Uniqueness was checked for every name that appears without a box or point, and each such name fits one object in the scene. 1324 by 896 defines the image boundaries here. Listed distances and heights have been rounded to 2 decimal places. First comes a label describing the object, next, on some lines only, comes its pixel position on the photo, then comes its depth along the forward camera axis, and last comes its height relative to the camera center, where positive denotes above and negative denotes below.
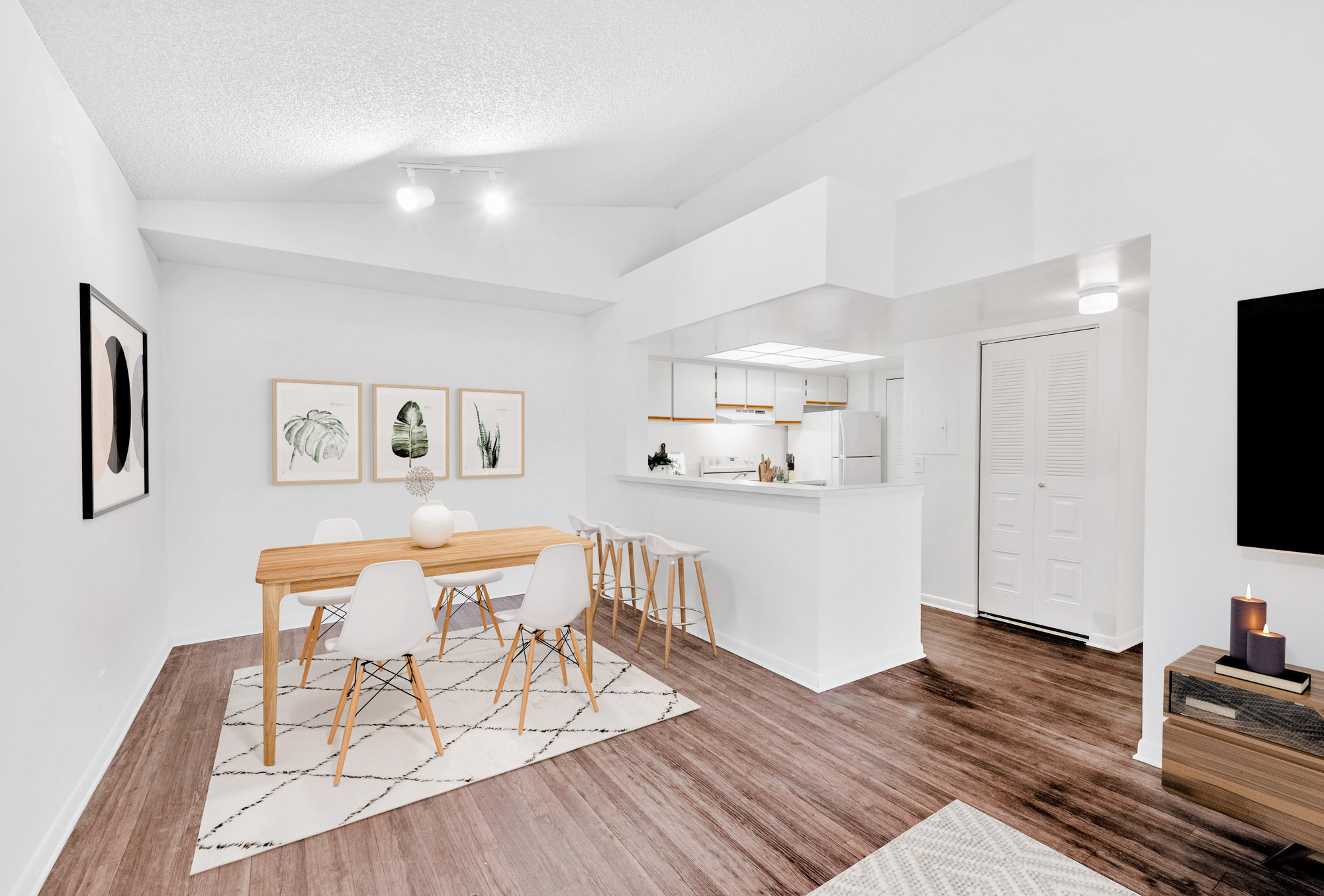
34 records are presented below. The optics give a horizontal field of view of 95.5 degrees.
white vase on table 3.19 -0.46
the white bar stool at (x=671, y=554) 3.65 -0.71
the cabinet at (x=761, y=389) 6.91 +0.59
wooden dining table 2.52 -0.59
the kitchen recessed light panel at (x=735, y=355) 5.64 +0.82
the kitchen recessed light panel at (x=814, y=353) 5.56 +0.82
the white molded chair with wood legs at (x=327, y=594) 3.34 -0.88
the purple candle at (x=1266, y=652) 1.97 -0.70
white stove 6.91 -0.32
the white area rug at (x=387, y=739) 2.20 -1.38
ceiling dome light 3.26 +0.77
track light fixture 3.56 +1.50
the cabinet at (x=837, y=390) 7.56 +0.63
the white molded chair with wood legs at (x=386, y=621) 2.47 -0.77
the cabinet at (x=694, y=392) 6.29 +0.51
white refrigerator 6.30 -0.10
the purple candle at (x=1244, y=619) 2.07 -0.62
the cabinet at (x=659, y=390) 6.12 +0.50
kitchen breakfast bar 3.43 -0.84
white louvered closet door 4.17 -0.27
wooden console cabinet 1.83 -1.00
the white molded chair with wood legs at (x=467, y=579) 3.81 -0.90
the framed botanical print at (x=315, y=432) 4.36 +0.05
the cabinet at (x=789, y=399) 7.18 +0.49
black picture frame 2.36 +0.18
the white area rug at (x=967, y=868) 1.84 -1.37
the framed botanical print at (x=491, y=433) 5.11 +0.05
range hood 6.66 +0.27
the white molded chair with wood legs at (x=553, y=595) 2.89 -0.76
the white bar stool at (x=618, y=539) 4.14 -0.69
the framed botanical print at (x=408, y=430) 4.72 +0.07
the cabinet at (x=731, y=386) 6.65 +0.59
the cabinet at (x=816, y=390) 7.42 +0.62
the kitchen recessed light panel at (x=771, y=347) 5.21 +0.82
